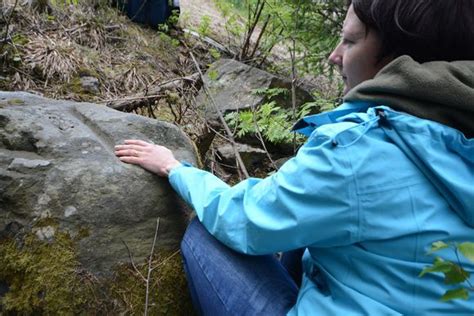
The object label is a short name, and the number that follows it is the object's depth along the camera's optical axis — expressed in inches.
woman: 57.7
